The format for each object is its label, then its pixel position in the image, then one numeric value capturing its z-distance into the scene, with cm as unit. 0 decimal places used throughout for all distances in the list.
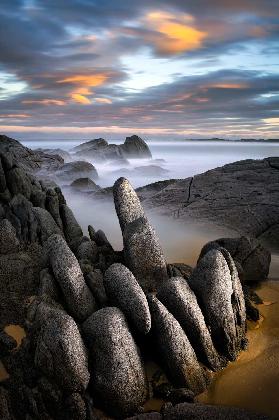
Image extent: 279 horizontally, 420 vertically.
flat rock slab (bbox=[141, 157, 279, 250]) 2136
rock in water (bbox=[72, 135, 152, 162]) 9400
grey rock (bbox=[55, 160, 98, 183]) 4766
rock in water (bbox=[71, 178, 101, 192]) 3797
